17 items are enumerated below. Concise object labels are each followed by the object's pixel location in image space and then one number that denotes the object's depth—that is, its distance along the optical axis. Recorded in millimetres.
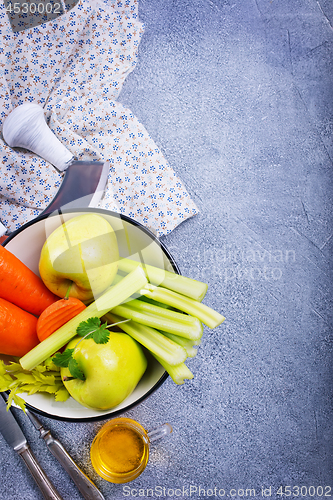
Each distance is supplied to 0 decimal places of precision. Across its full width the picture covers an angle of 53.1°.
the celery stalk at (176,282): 553
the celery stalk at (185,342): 551
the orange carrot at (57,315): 533
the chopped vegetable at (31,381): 486
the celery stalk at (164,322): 534
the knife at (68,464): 687
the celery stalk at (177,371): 526
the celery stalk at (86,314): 521
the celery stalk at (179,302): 550
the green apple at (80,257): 522
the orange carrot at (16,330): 518
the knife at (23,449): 679
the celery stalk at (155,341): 521
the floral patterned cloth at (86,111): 809
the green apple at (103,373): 480
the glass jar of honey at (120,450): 668
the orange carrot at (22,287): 532
